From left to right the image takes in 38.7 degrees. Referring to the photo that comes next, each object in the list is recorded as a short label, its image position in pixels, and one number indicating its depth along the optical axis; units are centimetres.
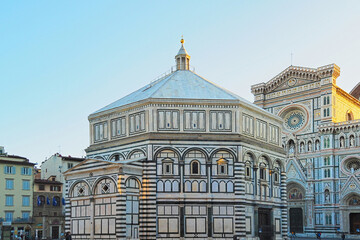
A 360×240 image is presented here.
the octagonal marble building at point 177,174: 3631
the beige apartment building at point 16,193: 5725
